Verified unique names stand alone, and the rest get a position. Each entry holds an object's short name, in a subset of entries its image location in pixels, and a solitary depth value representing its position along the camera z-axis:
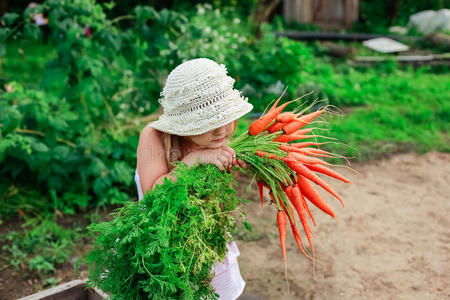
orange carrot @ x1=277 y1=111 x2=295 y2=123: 2.04
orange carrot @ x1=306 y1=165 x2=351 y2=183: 2.11
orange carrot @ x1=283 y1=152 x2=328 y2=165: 1.97
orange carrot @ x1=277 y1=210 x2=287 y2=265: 2.07
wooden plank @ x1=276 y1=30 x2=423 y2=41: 9.17
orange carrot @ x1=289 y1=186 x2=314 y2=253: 2.01
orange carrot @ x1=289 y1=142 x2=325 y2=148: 2.13
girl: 1.77
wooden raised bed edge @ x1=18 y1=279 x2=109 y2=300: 2.09
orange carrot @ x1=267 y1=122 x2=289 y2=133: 2.07
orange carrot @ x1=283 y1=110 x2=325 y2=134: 2.06
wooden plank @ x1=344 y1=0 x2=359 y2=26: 11.02
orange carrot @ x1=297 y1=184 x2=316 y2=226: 2.09
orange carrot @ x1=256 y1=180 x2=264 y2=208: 2.02
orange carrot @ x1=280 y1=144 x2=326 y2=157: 1.98
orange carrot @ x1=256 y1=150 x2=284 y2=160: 1.90
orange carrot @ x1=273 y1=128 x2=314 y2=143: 2.09
